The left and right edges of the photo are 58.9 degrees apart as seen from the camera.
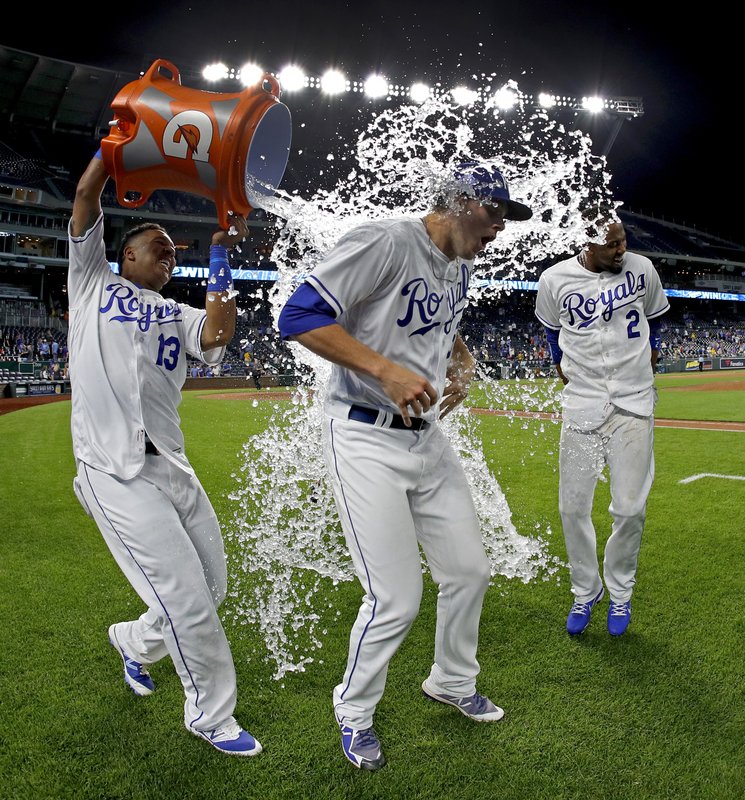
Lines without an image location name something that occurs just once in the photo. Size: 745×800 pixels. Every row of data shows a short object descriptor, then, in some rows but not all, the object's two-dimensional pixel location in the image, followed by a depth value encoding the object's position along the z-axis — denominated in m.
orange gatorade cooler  2.32
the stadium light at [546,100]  35.84
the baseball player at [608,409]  3.66
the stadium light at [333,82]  33.12
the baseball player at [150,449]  2.52
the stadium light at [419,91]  32.11
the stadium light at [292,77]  32.66
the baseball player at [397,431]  2.37
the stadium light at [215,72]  33.91
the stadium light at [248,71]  33.41
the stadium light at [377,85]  34.23
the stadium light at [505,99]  37.69
